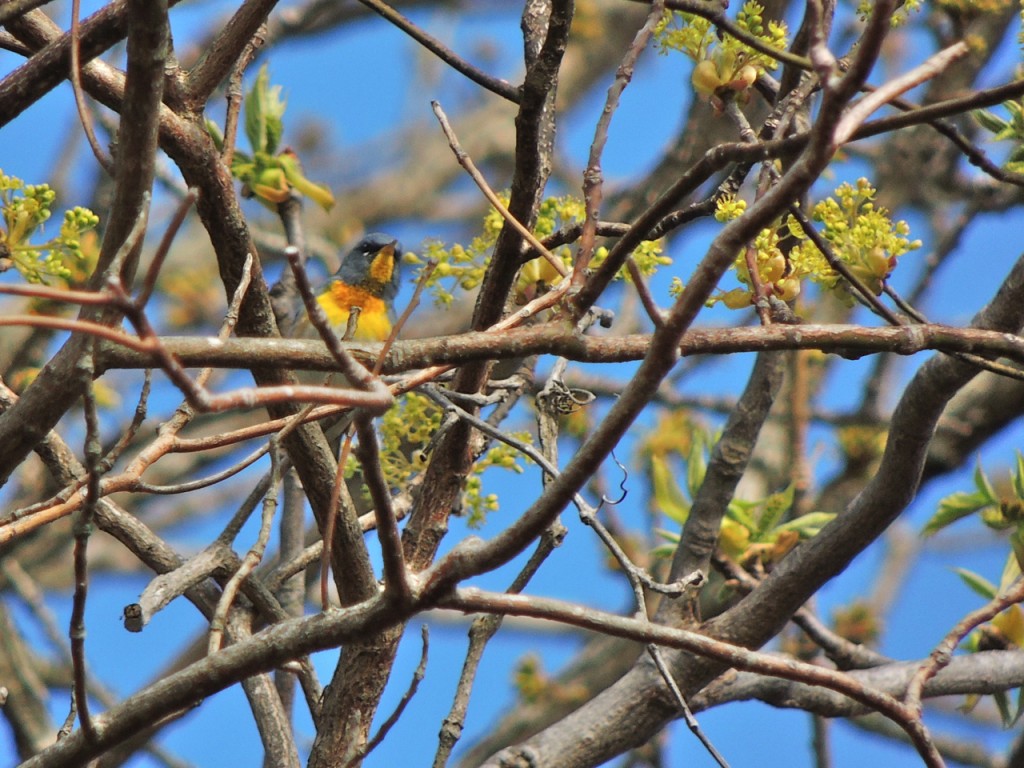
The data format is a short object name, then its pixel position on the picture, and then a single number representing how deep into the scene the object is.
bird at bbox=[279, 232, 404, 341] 10.98
